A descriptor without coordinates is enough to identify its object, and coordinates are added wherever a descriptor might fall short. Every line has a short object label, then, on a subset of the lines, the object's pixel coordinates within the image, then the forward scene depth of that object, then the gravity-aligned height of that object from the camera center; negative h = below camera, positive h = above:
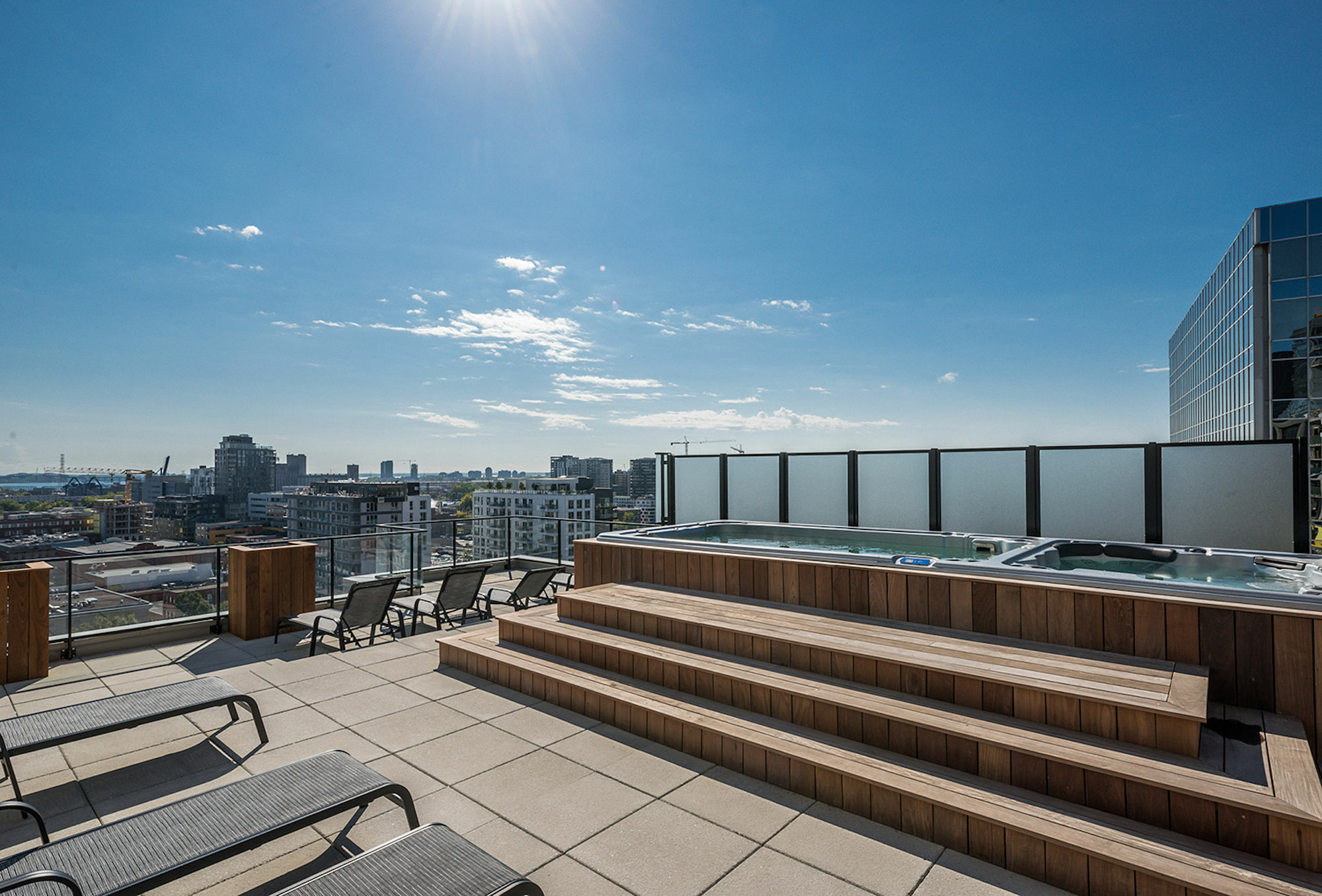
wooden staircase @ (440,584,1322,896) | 1.85 -1.12
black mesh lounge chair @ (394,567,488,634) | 5.19 -1.20
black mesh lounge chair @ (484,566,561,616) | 5.50 -1.18
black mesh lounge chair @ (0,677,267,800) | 2.49 -1.16
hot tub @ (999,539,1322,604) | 3.01 -0.72
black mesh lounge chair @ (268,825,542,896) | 1.55 -1.11
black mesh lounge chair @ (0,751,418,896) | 1.59 -1.13
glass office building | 17.88 +4.60
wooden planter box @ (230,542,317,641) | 4.95 -1.03
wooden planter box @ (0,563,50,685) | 3.90 -1.04
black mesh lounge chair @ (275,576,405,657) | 4.55 -1.19
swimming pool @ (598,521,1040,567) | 4.91 -0.76
